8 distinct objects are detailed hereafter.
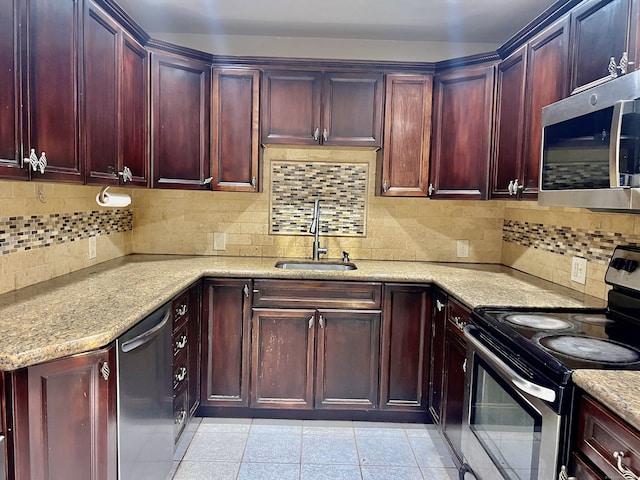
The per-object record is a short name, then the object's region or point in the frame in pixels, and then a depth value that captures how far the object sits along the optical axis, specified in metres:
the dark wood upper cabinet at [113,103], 1.91
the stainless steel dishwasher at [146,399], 1.53
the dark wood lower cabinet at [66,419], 1.24
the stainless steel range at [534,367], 1.27
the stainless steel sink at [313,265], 2.95
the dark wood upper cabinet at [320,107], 2.79
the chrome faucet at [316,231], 2.97
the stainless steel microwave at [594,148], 1.35
